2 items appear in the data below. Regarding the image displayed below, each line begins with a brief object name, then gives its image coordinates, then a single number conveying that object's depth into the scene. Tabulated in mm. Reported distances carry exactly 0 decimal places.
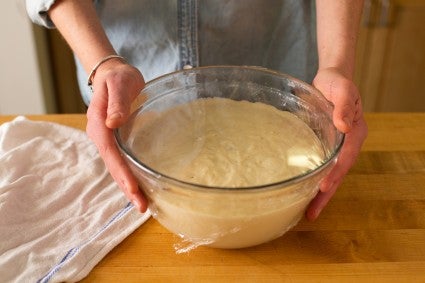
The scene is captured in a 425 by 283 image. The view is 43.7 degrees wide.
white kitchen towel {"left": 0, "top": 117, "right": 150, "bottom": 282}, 732
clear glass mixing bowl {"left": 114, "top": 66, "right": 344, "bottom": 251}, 640
